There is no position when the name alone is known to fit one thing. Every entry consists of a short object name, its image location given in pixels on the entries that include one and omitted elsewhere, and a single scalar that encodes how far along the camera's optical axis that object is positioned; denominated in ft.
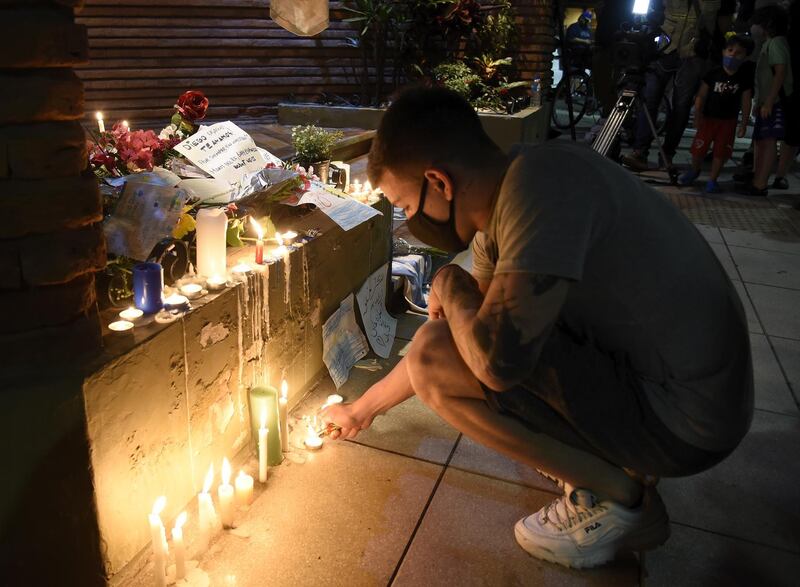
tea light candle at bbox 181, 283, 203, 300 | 7.13
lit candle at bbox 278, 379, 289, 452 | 8.27
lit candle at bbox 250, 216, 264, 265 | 8.27
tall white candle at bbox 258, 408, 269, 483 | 7.72
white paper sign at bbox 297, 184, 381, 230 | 9.80
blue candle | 6.53
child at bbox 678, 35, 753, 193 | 23.97
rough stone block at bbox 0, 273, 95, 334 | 5.13
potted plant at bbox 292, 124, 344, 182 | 11.59
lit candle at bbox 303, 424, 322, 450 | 8.56
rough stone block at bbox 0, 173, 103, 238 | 4.92
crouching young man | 5.31
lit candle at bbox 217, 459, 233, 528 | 7.02
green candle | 7.91
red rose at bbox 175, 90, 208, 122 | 10.31
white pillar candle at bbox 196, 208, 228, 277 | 7.64
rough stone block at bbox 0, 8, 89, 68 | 4.63
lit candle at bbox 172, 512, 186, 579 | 6.25
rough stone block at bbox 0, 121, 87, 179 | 4.84
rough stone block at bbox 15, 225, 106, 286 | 5.08
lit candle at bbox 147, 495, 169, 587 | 6.08
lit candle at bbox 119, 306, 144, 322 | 6.40
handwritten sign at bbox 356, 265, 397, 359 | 11.27
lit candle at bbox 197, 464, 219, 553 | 6.78
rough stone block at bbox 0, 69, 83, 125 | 4.75
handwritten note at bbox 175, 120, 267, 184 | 9.37
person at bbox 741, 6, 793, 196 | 23.82
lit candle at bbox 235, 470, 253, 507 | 7.41
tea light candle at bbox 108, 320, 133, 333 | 6.15
